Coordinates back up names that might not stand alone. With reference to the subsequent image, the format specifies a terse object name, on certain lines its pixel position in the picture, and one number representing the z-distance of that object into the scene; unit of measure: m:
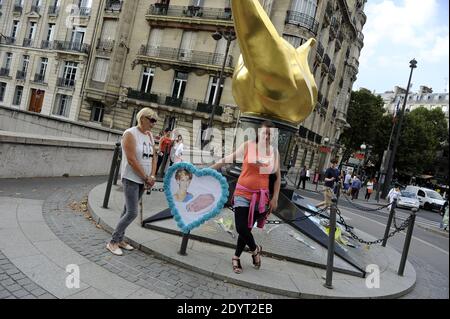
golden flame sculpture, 5.20
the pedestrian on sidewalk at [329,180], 10.50
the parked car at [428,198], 24.59
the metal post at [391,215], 7.25
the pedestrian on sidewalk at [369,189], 21.98
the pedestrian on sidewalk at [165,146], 10.84
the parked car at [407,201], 21.75
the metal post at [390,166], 21.52
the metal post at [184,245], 4.49
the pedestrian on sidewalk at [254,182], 4.06
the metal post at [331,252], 4.36
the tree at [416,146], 45.34
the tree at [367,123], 49.97
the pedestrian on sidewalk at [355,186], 21.08
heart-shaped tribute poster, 4.32
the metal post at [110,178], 5.99
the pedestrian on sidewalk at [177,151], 10.67
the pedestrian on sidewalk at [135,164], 4.04
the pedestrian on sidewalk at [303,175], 20.38
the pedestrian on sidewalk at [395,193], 16.62
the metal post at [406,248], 5.56
